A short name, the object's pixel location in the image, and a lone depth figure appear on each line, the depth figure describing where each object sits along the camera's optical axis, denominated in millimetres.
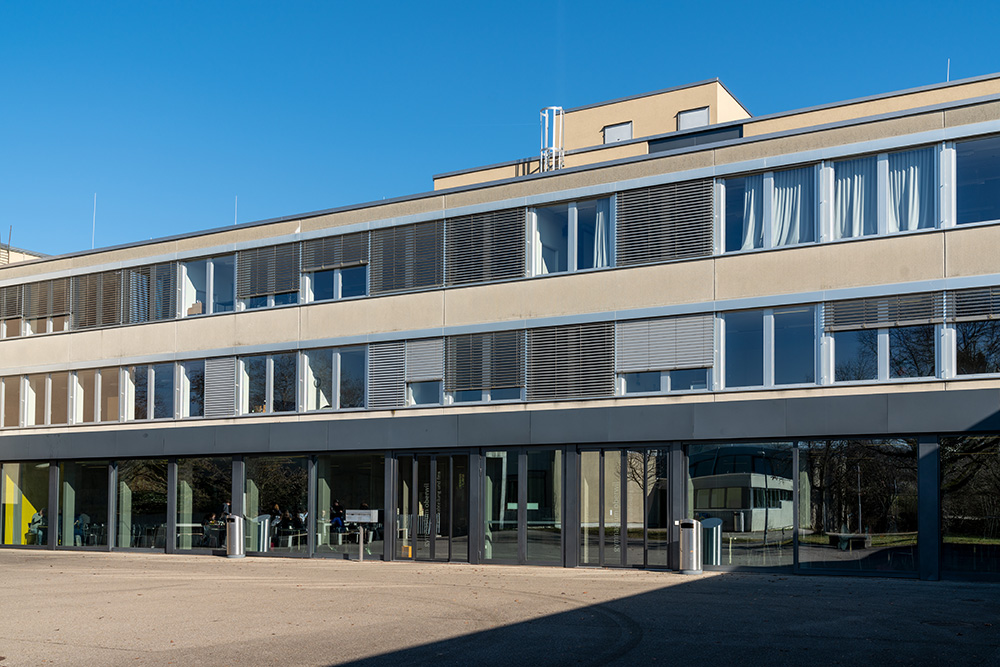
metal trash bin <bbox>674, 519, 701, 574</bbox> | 22516
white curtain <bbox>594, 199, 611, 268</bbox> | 25109
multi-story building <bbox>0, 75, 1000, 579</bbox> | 21203
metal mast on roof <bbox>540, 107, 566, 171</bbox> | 29969
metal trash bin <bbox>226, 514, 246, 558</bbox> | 29844
